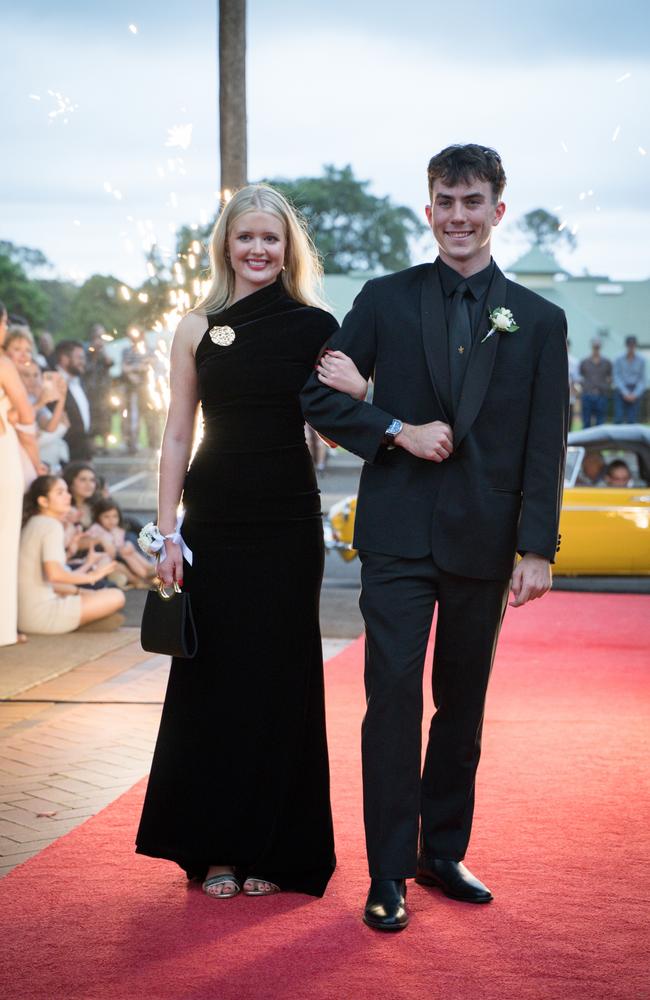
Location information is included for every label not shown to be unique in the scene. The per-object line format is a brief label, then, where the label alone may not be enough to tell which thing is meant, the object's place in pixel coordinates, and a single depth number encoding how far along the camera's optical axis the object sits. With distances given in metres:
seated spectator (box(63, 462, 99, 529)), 10.10
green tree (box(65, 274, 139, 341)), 33.34
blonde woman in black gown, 4.11
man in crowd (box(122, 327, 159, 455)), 13.37
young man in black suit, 3.79
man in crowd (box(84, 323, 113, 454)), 14.30
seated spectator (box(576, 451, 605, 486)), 12.09
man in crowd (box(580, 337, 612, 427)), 23.62
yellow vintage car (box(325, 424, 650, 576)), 11.41
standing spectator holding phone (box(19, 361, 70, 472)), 10.36
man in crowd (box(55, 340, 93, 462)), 11.91
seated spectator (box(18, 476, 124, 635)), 8.73
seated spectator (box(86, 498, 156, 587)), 10.16
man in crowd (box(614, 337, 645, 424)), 23.30
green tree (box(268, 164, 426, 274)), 76.81
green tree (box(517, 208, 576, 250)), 111.44
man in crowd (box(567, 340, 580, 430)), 23.77
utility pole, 10.65
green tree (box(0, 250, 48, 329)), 45.62
